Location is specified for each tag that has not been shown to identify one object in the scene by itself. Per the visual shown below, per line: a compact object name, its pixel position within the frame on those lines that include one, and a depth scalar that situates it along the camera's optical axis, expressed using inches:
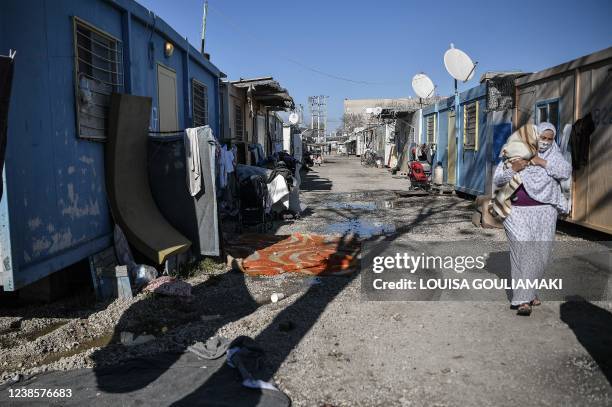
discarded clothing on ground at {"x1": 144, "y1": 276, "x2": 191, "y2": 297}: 221.5
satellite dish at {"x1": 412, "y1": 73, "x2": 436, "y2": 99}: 754.8
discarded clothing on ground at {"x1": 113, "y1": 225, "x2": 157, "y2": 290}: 234.1
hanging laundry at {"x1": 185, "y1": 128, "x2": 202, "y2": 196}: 266.4
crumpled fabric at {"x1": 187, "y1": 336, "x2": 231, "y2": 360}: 153.6
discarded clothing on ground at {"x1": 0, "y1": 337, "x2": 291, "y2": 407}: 129.0
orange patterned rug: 268.5
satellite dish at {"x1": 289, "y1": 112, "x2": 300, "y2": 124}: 1188.5
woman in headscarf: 184.2
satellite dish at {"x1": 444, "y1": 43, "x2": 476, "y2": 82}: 548.7
